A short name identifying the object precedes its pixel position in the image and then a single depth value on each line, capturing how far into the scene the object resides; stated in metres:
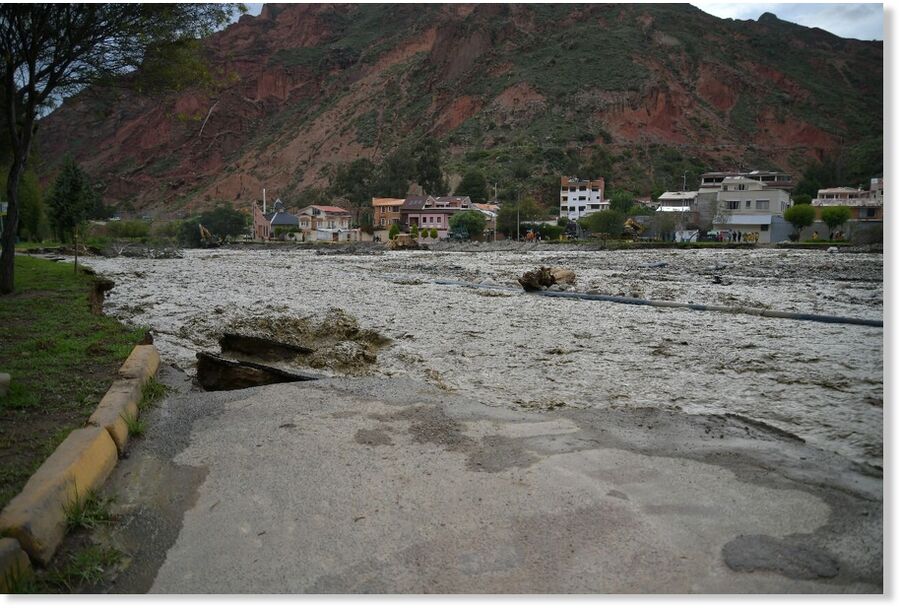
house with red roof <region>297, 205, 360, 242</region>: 82.50
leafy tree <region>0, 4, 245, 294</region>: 11.02
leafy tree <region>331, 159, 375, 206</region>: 96.62
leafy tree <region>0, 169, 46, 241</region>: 45.81
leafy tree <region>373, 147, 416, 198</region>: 92.81
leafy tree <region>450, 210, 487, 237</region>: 65.62
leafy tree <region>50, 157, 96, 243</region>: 52.25
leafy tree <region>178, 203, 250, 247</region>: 78.06
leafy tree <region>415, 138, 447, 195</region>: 92.19
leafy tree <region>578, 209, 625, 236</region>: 56.66
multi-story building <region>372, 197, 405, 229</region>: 81.69
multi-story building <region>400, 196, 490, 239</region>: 76.25
